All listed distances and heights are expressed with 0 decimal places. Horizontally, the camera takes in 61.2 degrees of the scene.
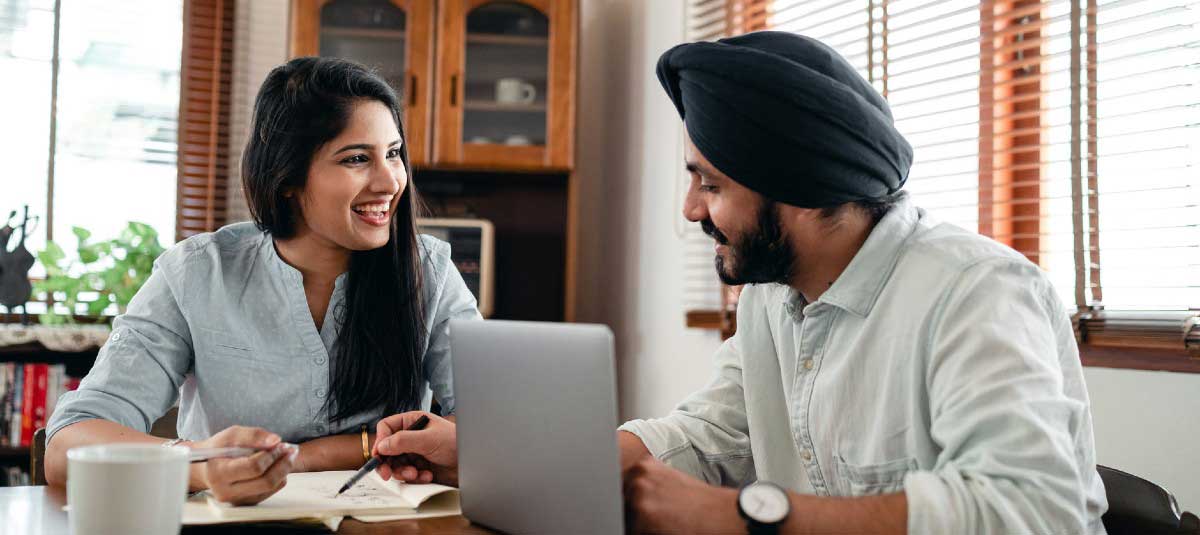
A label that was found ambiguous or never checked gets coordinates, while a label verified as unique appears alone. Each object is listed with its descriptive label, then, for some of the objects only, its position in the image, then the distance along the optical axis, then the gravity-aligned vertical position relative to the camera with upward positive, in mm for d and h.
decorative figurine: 2941 -8
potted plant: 2990 +4
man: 886 -64
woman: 1498 -30
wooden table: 974 -246
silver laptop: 844 -129
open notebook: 990 -236
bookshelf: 2838 -280
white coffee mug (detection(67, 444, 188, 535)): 800 -174
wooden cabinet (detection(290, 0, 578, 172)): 3145 +681
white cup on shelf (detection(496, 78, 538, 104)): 3223 +607
